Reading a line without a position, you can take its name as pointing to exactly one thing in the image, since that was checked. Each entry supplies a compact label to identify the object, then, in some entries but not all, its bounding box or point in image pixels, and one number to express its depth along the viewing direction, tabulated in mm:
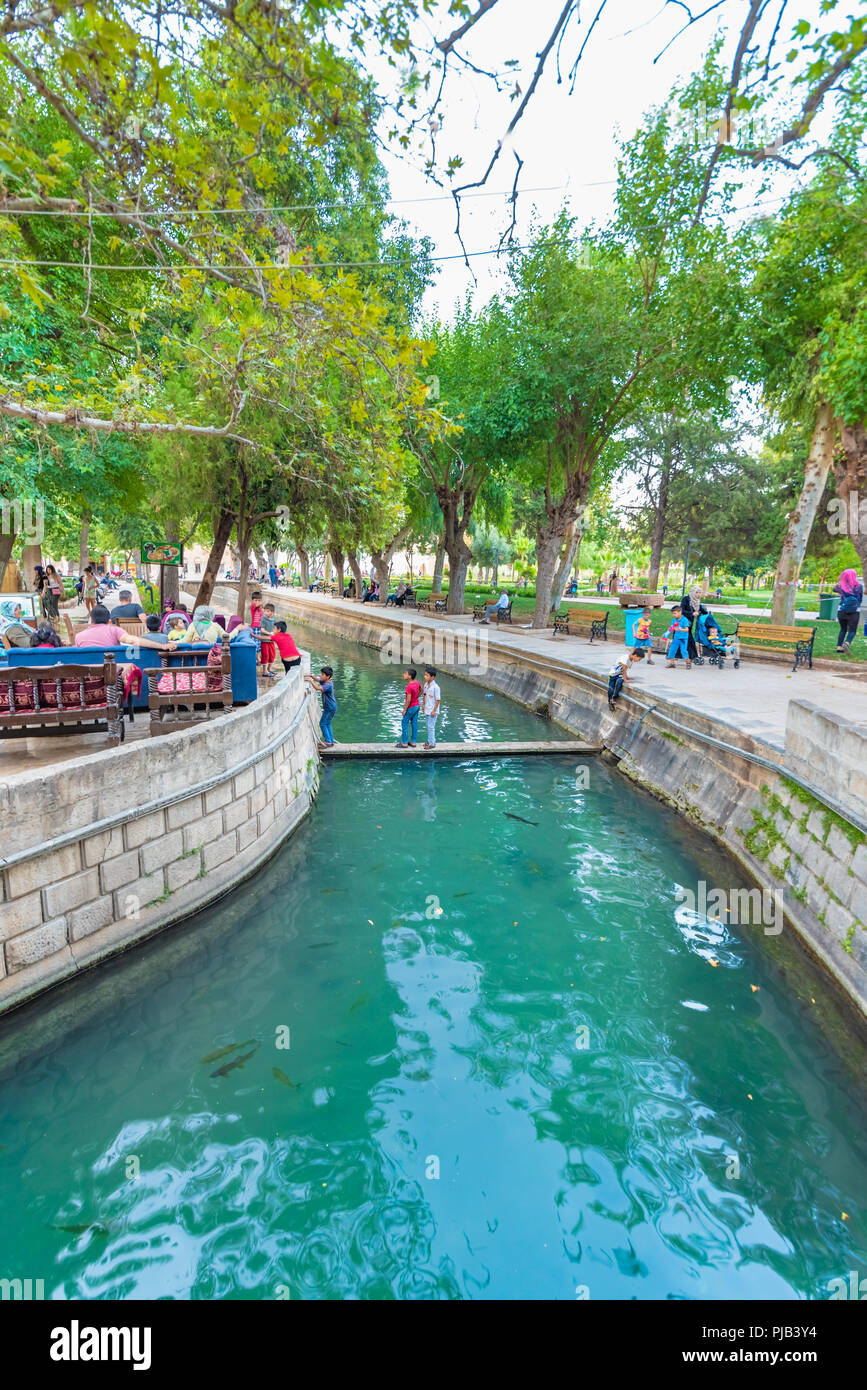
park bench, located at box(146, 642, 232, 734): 8008
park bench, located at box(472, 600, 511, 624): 27344
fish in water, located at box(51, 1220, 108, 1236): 3867
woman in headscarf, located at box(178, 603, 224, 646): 9516
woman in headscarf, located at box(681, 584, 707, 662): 16672
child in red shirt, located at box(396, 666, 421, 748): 12734
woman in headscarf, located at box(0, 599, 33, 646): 10047
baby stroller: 16516
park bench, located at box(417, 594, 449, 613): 33688
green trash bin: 27641
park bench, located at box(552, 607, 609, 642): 23578
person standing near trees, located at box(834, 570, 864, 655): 15586
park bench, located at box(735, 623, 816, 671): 15695
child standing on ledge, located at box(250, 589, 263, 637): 14155
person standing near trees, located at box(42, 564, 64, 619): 17562
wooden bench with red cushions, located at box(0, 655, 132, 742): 6652
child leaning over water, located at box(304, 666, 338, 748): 12438
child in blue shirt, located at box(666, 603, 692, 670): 16625
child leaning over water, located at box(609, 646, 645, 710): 13352
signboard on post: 17812
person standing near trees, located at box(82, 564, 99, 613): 21438
